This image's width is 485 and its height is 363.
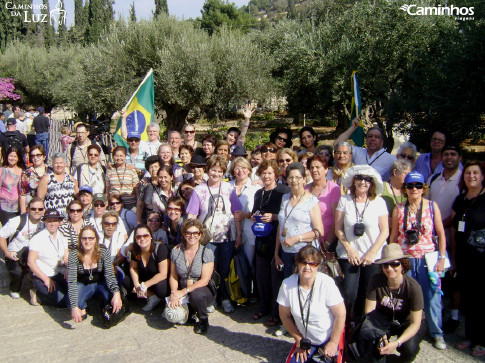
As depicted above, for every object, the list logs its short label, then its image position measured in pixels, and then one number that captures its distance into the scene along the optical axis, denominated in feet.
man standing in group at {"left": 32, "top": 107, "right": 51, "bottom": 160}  46.70
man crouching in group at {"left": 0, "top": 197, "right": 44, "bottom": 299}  17.44
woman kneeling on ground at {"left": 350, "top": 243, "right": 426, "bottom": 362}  11.36
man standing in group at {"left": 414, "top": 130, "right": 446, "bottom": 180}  16.92
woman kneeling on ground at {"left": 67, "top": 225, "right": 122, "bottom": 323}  15.15
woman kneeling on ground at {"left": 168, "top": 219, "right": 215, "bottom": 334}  14.58
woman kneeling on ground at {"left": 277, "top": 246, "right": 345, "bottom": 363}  11.18
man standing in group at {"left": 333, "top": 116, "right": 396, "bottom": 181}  17.03
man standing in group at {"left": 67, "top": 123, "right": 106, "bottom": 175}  23.48
